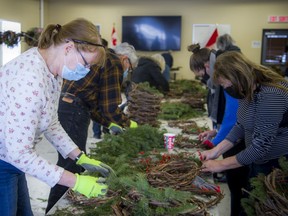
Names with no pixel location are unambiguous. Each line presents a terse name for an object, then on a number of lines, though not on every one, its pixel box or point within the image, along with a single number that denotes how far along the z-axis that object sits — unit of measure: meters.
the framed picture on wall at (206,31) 10.34
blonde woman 1.38
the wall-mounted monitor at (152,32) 10.52
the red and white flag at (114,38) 10.22
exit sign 9.98
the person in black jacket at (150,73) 4.96
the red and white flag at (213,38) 10.34
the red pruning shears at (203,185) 1.82
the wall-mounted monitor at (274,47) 10.01
